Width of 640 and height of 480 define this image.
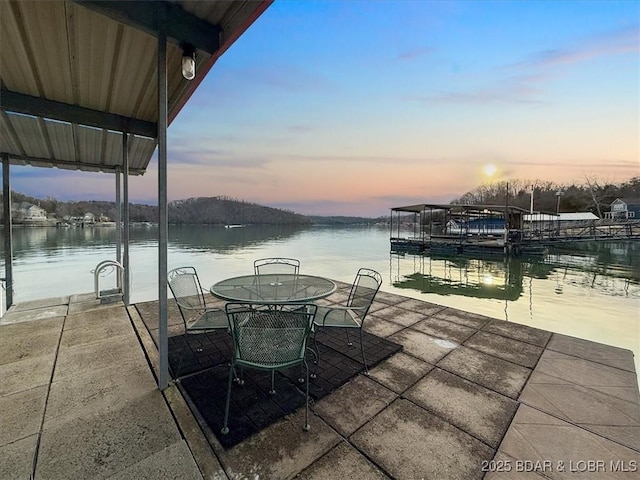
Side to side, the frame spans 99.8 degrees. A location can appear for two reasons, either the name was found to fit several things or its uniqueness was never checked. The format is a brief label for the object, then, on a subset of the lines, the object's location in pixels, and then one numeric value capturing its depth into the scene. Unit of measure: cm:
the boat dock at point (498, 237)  1617
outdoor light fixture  176
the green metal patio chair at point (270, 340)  148
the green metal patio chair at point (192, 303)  208
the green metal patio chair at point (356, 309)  219
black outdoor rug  157
